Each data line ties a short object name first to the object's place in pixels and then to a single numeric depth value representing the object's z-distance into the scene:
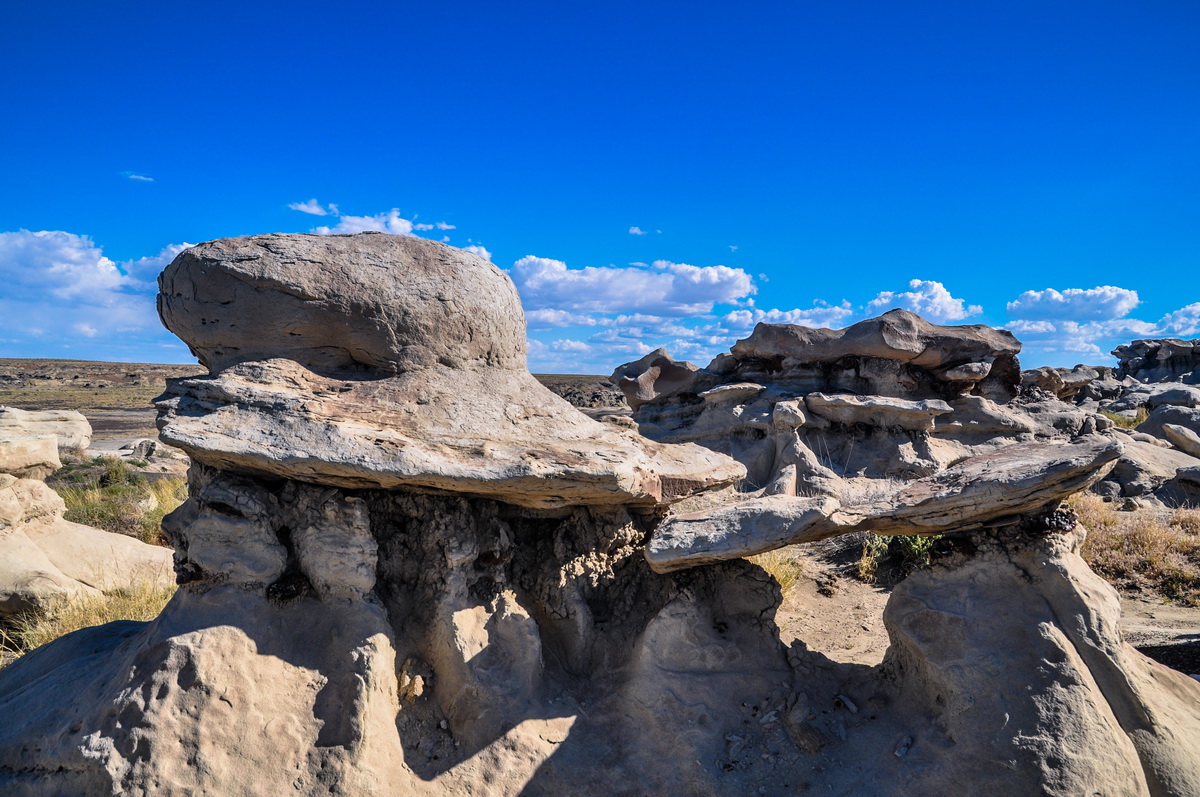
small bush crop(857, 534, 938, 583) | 6.05
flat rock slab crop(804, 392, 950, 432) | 8.95
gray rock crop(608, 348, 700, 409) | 10.84
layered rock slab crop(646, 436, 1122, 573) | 2.72
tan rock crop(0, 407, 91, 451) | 8.27
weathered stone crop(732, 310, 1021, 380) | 9.56
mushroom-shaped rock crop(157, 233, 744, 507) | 2.81
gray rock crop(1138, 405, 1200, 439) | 12.55
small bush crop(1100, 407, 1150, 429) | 15.12
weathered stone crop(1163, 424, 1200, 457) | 11.02
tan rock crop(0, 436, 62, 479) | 6.46
